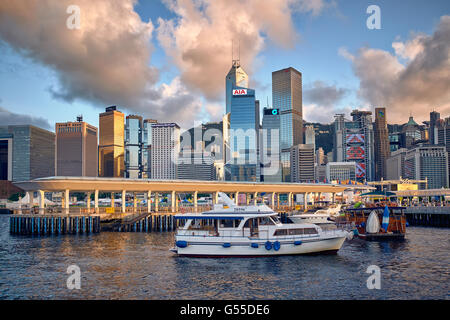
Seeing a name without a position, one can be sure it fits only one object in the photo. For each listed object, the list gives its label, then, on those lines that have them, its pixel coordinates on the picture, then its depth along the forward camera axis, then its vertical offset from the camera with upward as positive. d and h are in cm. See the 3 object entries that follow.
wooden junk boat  5238 -625
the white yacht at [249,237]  3772 -545
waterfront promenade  6949 -46
